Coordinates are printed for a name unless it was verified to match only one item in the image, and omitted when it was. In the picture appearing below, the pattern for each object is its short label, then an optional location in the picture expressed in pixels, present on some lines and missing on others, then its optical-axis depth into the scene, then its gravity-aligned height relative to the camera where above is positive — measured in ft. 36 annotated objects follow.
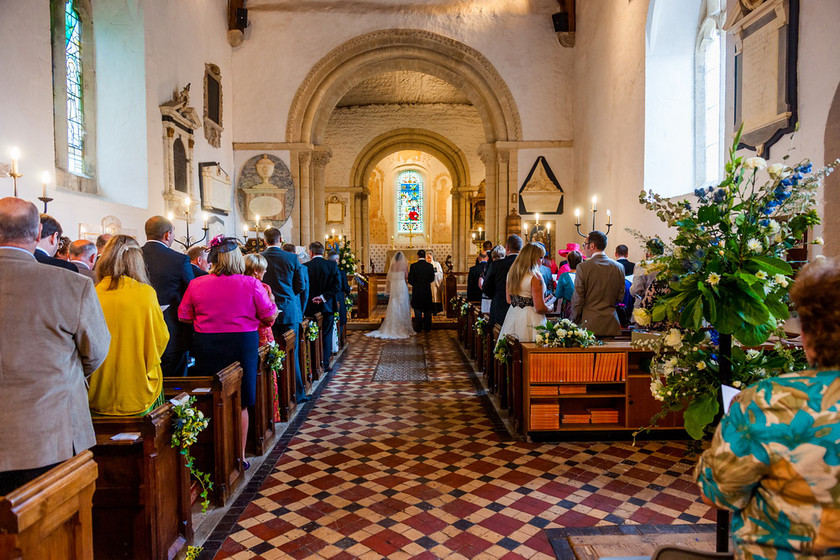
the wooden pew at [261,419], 14.82 -4.18
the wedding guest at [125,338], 9.04 -1.19
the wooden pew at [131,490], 8.60 -3.53
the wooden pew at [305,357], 20.80 -3.60
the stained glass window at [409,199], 83.71 +9.83
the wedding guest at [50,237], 10.56 +0.57
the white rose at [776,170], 6.86 +1.14
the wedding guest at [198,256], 17.18 +0.29
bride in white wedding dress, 36.63 -2.60
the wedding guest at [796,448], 4.01 -1.40
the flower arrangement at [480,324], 23.95 -2.69
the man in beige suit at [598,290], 17.53 -0.89
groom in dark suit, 37.40 -1.89
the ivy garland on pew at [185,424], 9.34 -2.76
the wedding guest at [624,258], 22.97 +0.18
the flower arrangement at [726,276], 7.01 -0.19
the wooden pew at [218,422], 11.57 -3.43
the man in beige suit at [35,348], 6.81 -1.05
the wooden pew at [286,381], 17.79 -3.81
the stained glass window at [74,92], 25.91 +8.35
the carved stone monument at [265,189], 42.42 +5.84
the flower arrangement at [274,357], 15.35 -2.60
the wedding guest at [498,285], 21.49 -0.88
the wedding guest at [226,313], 12.96 -1.14
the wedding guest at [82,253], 13.35 +0.32
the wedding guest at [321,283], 25.39 -0.86
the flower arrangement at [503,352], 18.07 -2.93
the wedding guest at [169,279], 13.70 -0.33
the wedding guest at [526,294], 17.98 -1.01
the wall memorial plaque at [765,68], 17.61 +6.56
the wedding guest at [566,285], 20.39 -0.84
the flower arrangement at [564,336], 15.80 -2.11
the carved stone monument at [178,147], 30.25 +6.84
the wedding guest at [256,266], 15.72 -0.03
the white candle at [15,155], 13.83 +2.83
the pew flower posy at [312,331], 21.91 -2.69
